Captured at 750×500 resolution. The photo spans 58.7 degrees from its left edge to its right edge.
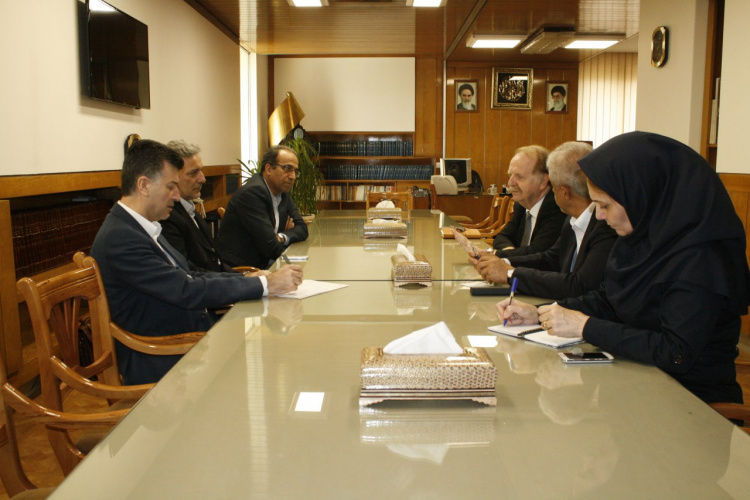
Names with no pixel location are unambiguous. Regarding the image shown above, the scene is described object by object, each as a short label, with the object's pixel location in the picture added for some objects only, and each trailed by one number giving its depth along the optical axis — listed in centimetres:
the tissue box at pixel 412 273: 266
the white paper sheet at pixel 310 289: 245
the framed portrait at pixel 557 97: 1166
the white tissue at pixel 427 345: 139
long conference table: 101
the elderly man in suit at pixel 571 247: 229
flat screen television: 461
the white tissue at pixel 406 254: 278
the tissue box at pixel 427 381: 131
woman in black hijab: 158
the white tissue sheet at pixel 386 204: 591
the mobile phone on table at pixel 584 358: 161
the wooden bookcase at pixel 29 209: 348
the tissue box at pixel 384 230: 432
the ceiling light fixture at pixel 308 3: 663
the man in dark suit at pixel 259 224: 431
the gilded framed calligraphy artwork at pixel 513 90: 1159
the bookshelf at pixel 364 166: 1127
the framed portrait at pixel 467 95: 1146
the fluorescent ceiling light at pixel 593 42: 898
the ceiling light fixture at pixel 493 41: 891
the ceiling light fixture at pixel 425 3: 659
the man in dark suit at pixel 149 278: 238
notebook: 177
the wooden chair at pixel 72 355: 162
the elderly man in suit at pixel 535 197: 346
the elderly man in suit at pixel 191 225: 327
